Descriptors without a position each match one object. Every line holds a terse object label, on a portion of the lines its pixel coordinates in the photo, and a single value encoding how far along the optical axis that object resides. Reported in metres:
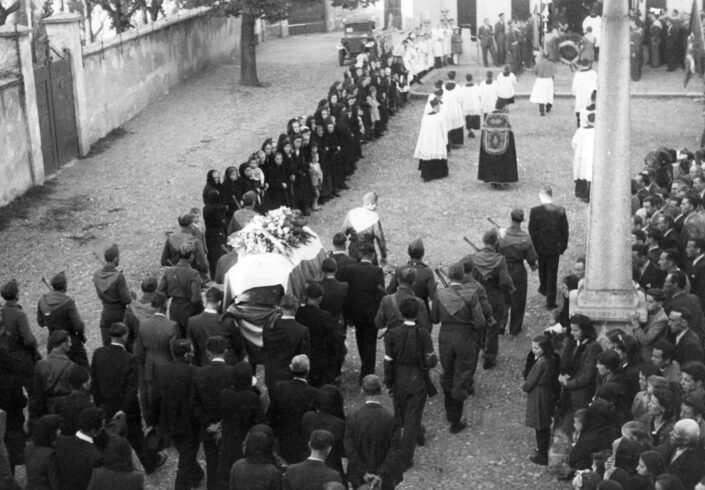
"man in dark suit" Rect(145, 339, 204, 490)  10.32
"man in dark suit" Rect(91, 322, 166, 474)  10.72
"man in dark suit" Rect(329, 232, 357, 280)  13.13
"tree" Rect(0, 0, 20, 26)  26.59
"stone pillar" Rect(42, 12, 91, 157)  22.89
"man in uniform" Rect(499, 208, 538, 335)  14.20
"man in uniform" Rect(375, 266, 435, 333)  11.98
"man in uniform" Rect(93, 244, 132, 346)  12.52
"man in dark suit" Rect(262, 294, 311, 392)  11.05
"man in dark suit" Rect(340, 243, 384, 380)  12.85
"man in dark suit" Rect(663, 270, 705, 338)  11.64
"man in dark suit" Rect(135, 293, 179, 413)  11.16
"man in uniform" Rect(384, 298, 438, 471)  10.98
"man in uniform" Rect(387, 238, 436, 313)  12.97
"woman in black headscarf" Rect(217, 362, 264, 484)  9.88
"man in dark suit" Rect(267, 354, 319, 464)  9.97
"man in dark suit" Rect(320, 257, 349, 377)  12.29
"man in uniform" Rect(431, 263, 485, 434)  11.92
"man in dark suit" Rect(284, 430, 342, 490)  8.55
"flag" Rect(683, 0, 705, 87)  27.73
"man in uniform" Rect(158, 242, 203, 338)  12.76
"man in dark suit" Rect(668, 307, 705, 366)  10.80
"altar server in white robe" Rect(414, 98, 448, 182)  21.47
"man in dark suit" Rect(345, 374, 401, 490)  9.55
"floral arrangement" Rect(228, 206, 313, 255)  13.53
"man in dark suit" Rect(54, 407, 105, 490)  9.03
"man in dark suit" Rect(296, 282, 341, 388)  11.68
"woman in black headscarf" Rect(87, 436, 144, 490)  8.43
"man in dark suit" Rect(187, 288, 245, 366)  11.43
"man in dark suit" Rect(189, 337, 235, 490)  10.15
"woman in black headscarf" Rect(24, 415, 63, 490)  9.04
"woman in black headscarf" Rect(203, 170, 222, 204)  16.52
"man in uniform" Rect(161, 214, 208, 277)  13.89
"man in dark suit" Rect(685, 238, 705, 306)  12.94
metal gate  21.95
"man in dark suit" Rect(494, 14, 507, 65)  33.59
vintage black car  34.88
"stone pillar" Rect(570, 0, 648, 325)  12.22
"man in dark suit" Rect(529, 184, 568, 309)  15.24
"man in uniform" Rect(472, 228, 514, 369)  13.38
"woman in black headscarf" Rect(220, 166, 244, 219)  16.70
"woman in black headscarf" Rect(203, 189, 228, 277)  16.02
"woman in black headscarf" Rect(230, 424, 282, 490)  8.59
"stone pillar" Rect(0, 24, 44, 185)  20.55
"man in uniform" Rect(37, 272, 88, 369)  12.02
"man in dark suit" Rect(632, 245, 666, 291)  12.97
